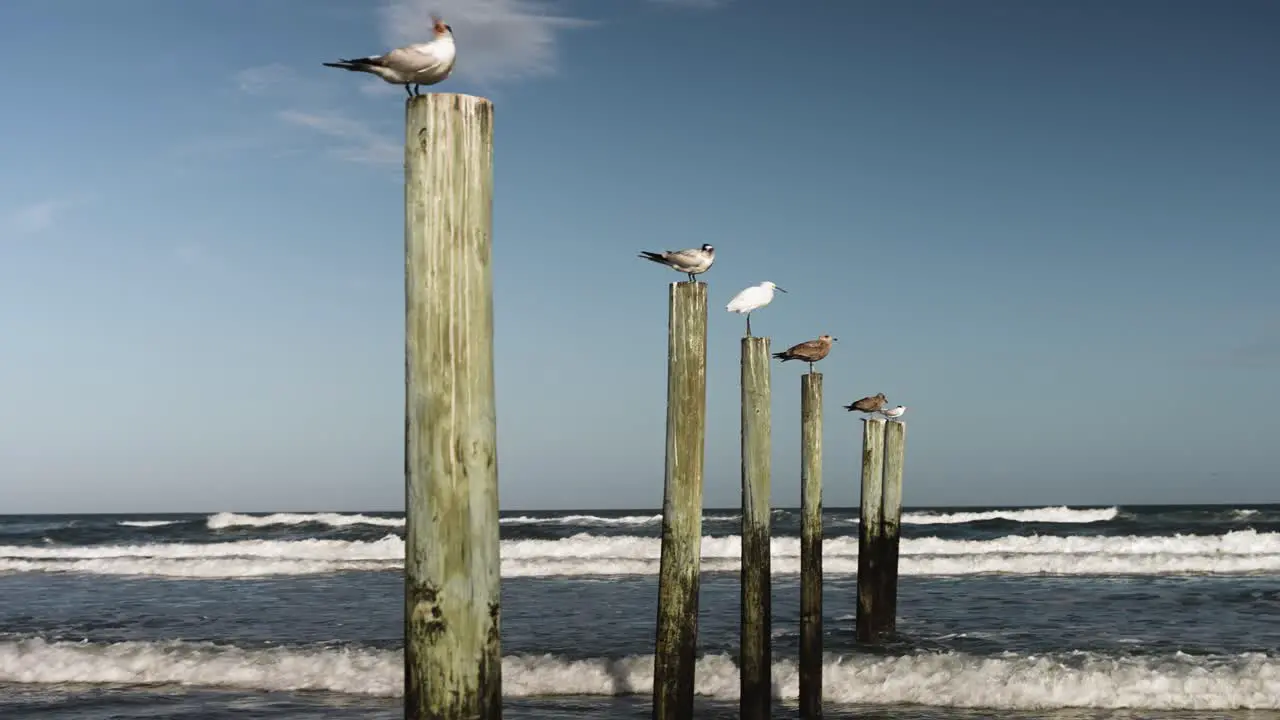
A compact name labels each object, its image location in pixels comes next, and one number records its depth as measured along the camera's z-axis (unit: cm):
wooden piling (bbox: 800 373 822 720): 1108
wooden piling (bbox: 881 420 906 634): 1504
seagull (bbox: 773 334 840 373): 1266
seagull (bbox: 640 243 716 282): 1047
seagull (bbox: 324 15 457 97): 450
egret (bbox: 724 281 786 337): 1213
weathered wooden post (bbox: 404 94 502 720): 369
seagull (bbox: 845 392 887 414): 1638
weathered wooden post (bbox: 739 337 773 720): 955
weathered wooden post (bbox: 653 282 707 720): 830
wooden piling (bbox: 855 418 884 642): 1453
